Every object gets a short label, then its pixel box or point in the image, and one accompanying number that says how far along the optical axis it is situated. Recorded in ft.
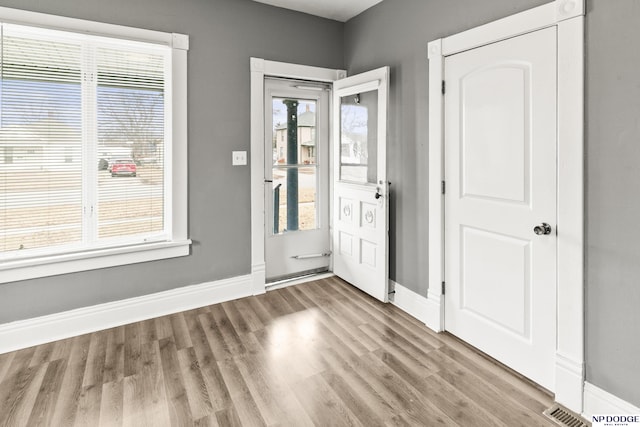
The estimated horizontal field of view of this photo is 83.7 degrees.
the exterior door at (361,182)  10.01
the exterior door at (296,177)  11.57
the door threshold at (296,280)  11.61
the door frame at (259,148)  10.52
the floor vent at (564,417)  5.72
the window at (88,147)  7.92
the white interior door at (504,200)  6.39
